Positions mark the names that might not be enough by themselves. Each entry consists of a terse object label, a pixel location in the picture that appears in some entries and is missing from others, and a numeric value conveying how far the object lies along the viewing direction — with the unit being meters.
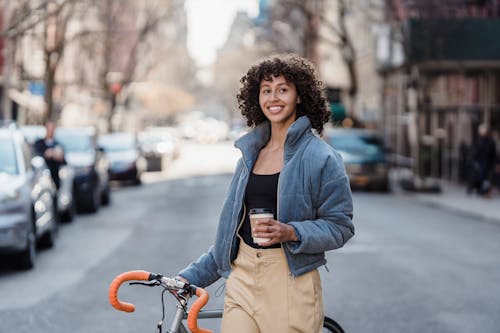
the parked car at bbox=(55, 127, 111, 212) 19.62
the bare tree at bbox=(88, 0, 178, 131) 38.72
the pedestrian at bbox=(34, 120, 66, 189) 16.67
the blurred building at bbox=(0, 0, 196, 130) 28.74
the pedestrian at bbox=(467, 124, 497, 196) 24.72
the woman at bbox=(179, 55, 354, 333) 4.01
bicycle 3.95
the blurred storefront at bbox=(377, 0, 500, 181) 28.34
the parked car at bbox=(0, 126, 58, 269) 11.05
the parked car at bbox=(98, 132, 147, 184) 30.62
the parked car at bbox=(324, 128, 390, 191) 27.62
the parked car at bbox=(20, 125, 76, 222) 17.23
